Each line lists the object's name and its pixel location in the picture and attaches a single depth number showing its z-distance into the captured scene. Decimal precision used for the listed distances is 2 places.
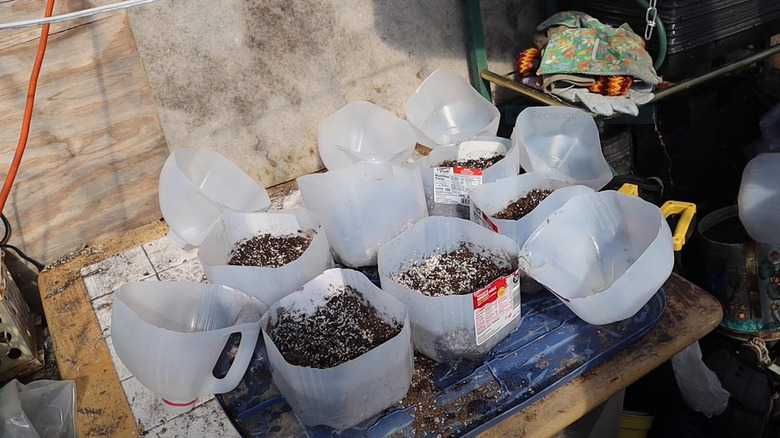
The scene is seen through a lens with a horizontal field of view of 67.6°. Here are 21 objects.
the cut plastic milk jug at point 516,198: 1.37
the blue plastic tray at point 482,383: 1.10
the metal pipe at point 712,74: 1.88
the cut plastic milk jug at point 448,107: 2.08
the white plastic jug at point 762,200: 1.78
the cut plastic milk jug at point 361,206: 1.47
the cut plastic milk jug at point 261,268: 1.30
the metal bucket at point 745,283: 1.79
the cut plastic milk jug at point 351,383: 1.03
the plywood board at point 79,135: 1.56
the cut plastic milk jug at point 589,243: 1.30
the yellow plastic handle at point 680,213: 1.35
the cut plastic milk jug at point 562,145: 1.74
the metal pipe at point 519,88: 1.96
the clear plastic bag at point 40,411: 1.21
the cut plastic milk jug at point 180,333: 1.10
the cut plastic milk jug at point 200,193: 1.64
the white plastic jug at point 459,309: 1.14
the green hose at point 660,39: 1.87
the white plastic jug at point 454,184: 1.57
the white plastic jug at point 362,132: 1.95
